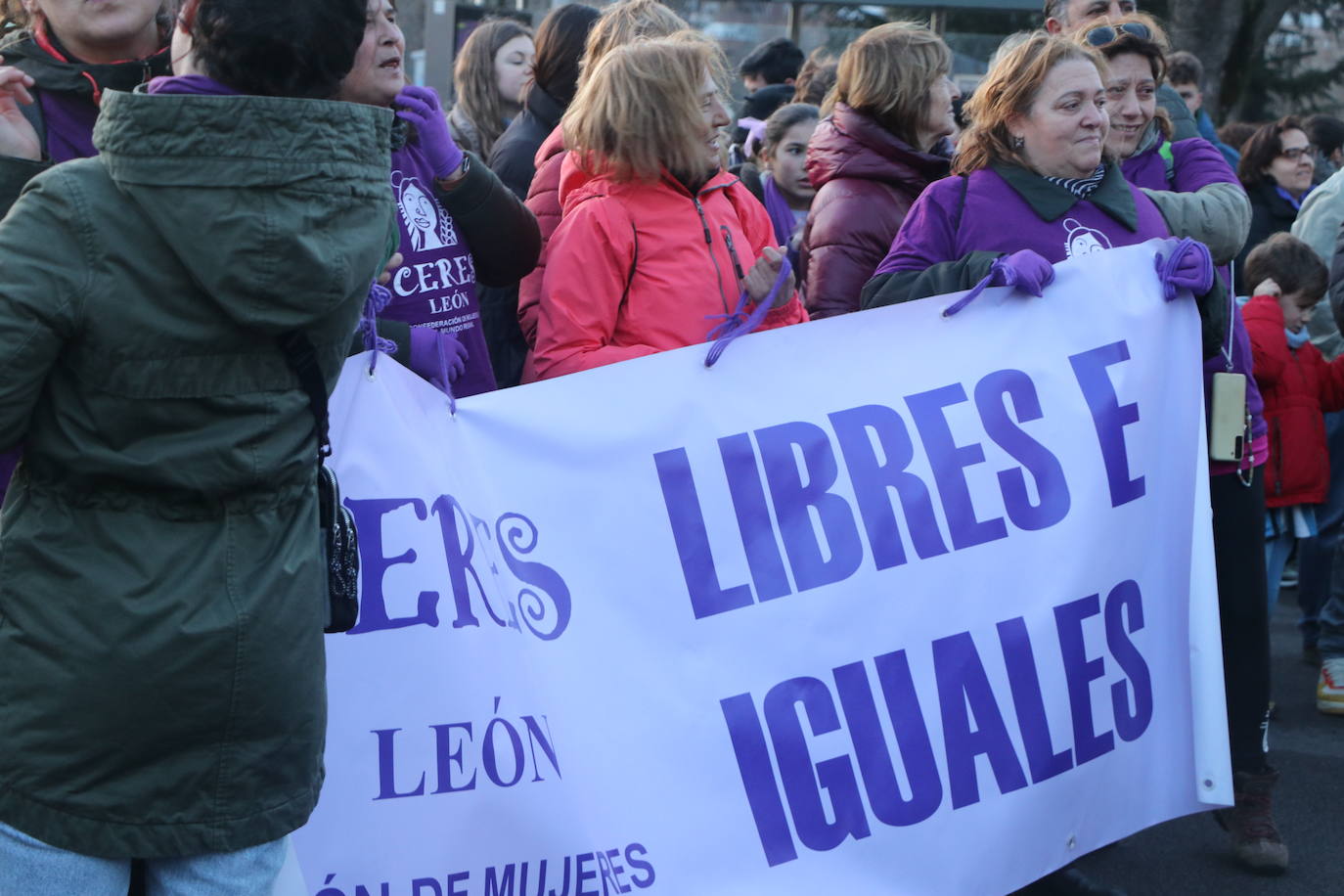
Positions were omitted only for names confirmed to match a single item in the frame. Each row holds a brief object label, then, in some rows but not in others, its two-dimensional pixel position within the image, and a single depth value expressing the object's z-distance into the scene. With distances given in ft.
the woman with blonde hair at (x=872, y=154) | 13.03
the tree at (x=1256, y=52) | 54.90
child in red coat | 19.30
